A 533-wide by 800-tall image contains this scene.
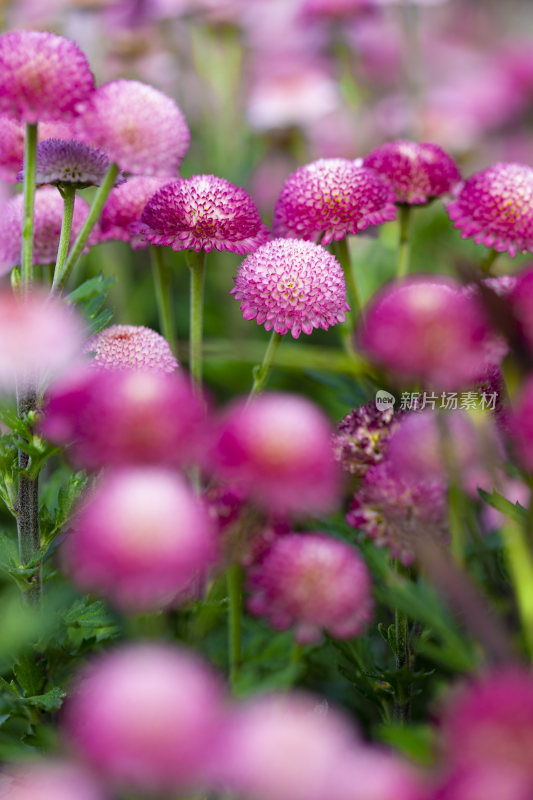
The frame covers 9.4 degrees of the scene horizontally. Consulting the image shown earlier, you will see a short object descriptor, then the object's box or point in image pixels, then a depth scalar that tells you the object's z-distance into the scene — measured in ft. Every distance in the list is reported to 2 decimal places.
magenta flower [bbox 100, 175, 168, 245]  3.64
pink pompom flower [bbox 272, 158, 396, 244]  3.53
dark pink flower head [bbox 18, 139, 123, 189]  3.45
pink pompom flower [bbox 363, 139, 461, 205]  3.64
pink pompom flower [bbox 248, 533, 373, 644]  3.15
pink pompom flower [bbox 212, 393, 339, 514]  3.11
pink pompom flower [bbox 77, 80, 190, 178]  3.41
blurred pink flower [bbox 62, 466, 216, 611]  3.02
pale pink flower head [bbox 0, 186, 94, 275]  3.61
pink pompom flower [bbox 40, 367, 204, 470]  3.11
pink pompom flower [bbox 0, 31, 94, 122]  3.30
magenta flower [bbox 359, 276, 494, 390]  3.14
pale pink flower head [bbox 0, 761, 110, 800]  2.98
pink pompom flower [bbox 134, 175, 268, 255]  3.48
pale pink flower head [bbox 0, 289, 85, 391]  3.19
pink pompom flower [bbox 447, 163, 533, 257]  3.54
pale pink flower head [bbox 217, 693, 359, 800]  2.95
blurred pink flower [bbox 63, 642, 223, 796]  2.88
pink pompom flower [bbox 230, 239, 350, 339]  3.43
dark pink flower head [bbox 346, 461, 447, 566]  3.26
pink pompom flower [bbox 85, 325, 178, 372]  3.40
